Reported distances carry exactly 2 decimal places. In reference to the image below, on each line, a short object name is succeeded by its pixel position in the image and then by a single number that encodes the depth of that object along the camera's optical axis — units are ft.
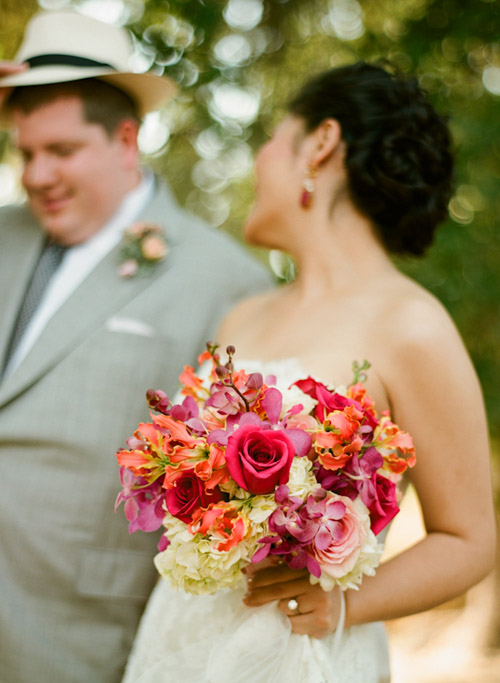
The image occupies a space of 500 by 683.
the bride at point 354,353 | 6.06
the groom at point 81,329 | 8.39
